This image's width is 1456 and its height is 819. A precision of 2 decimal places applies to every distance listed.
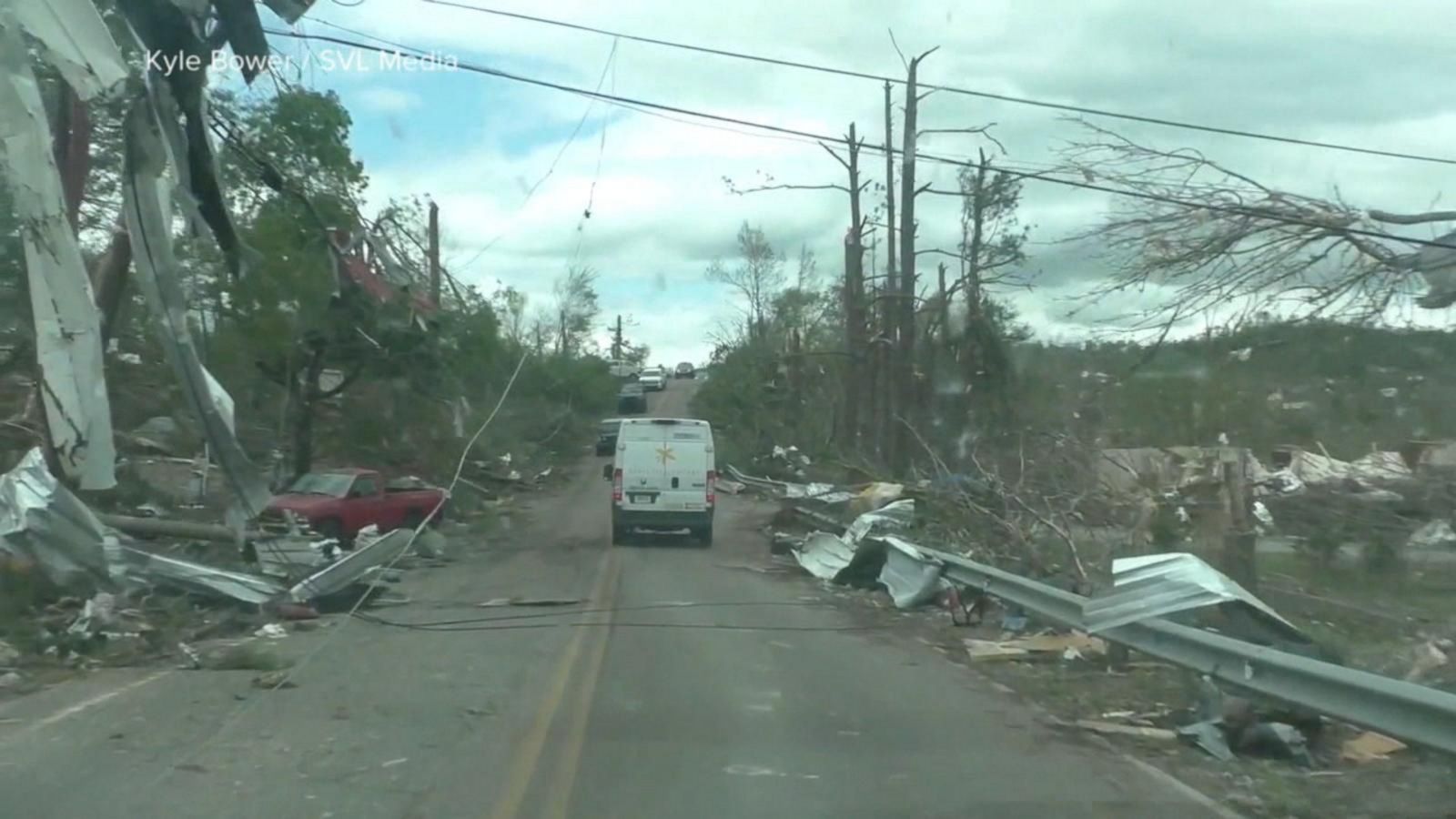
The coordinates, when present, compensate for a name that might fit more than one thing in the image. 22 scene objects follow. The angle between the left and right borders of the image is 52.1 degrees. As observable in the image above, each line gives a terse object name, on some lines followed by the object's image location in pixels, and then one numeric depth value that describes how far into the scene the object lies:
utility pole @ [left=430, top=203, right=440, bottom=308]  32.69
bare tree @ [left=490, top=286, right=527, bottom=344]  55.41
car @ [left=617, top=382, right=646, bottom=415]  75.06
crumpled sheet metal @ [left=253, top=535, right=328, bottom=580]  17.94
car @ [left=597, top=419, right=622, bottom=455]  60.78
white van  28.05
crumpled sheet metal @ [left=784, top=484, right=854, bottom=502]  29.80
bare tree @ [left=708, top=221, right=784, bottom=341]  82.26
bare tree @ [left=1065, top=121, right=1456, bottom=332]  12.96
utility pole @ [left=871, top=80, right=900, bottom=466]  35.75
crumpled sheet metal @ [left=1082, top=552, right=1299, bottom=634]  10.98
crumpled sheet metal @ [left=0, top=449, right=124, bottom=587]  15.46
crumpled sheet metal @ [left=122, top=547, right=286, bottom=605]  16.02
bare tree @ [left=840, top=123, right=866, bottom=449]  39.66
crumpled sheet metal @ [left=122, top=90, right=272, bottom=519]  14.41
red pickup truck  27.41
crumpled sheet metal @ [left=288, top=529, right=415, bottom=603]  16.62
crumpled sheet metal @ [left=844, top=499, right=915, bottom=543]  22.91
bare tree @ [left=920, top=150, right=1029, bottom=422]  35.28
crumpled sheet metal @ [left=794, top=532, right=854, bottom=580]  22.34
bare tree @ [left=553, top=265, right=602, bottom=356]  91.34
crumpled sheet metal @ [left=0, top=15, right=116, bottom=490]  13.76
